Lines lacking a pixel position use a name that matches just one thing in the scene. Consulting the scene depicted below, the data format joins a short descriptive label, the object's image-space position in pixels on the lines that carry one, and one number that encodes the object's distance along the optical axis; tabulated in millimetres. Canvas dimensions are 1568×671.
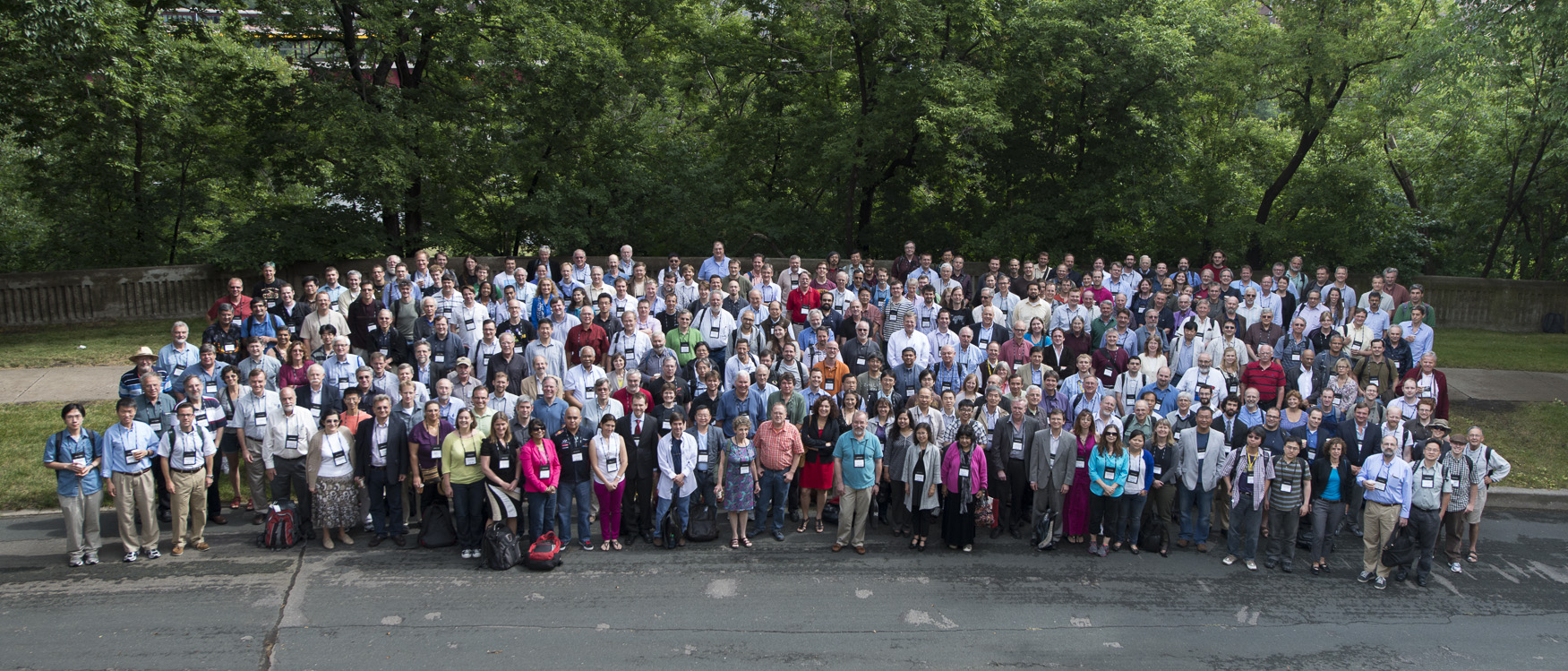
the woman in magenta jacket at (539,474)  8906
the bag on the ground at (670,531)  9367
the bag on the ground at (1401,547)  9000
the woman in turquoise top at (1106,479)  9266
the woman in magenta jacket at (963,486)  9258
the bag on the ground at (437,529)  9281
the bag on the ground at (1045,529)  9578
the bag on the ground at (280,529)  9094
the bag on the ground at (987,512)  9883
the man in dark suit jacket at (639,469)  9445
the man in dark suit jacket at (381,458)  9203
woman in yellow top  9039
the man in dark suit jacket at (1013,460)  9766
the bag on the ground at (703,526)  9531
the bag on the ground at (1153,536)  9492
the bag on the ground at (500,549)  8773
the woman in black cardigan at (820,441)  9758
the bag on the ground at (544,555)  8789
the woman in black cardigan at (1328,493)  9102
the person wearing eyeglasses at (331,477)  9039
